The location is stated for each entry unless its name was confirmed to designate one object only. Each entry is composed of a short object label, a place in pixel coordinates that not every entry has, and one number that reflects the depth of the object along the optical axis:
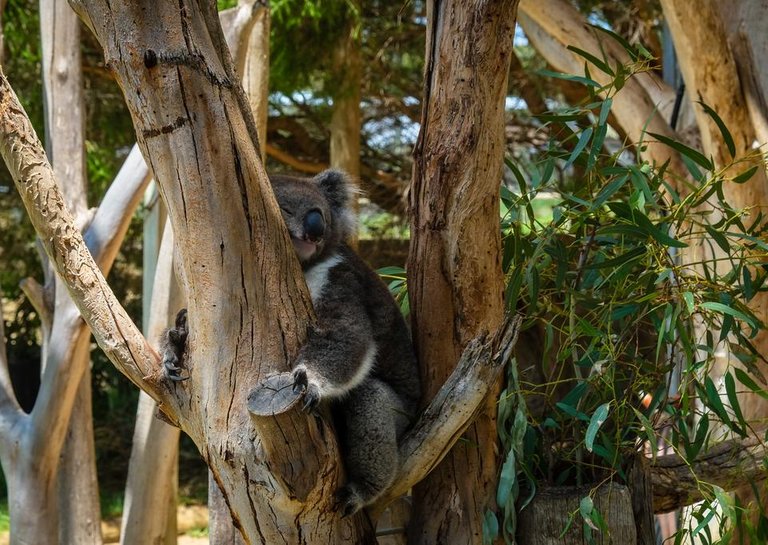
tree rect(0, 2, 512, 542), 1.85
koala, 2.14
